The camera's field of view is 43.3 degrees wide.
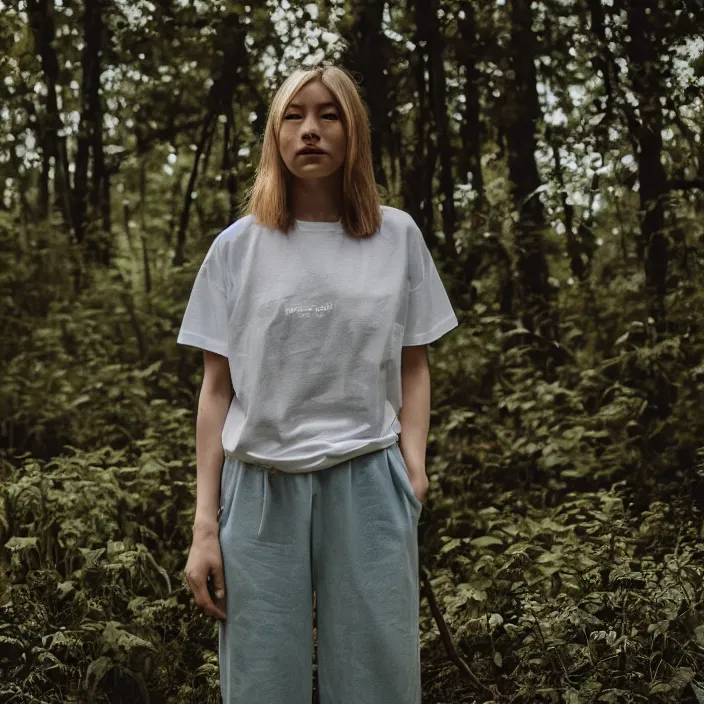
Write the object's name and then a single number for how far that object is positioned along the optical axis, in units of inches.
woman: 66.1
